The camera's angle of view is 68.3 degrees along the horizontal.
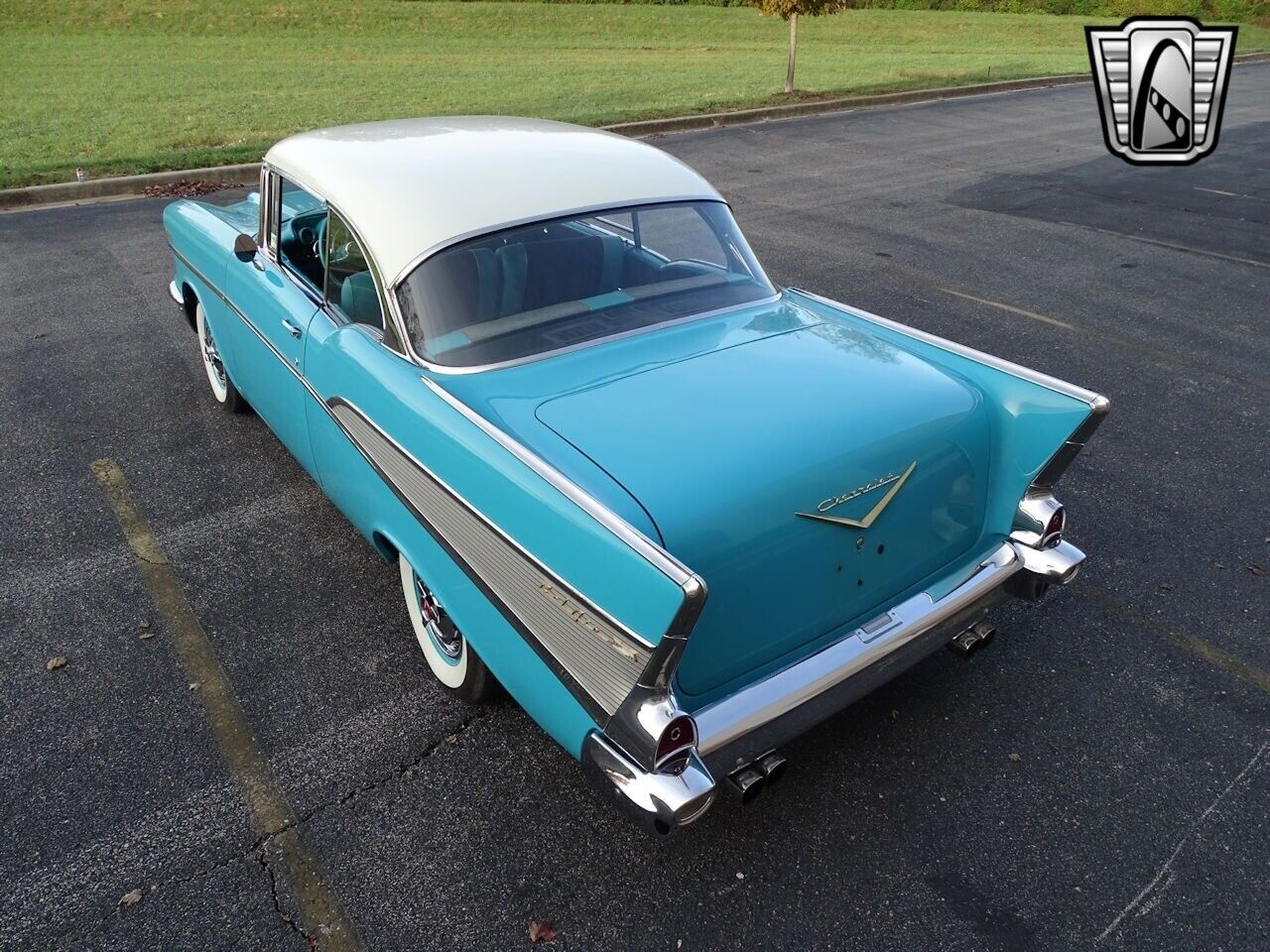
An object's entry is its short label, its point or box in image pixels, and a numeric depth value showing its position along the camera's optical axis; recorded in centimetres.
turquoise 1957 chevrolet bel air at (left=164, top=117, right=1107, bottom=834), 234
